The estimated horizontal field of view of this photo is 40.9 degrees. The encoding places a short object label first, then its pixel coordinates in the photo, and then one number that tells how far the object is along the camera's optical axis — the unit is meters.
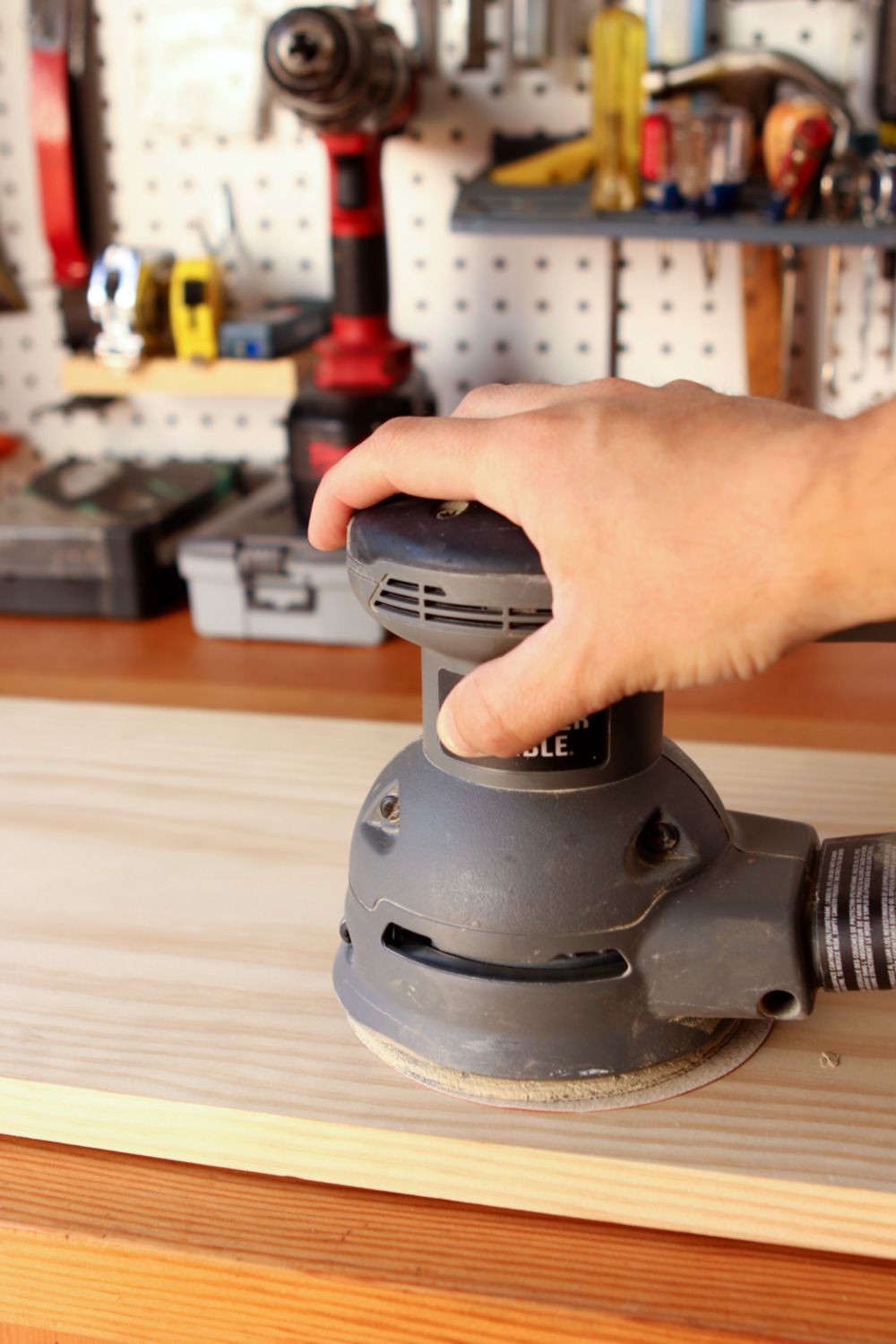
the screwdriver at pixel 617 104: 1.33
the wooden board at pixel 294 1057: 0.51
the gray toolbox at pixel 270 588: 1.36
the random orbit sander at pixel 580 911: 0.53
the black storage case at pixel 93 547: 1.42
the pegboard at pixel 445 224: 1.48
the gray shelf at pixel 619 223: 1.20
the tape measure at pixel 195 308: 1.46
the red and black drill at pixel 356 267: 1.22
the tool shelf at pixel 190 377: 1.44
